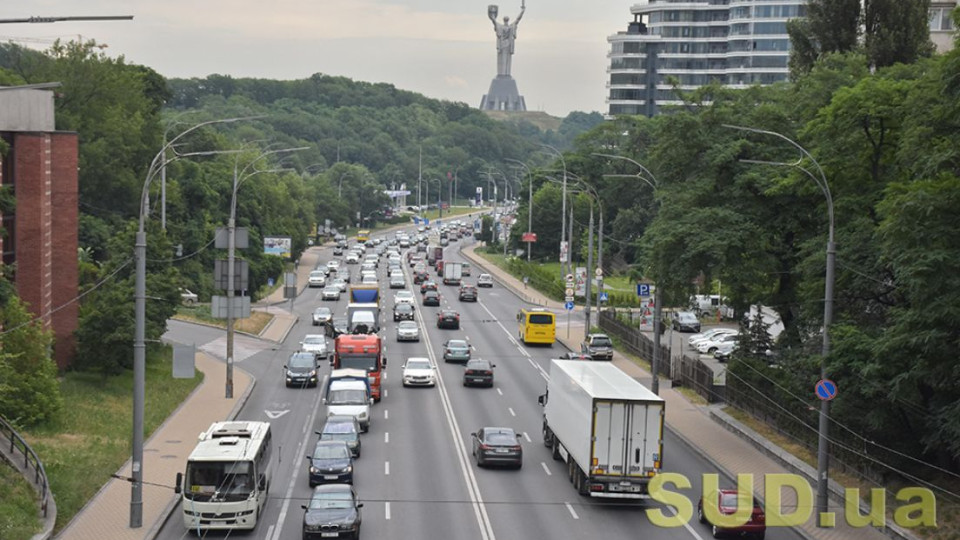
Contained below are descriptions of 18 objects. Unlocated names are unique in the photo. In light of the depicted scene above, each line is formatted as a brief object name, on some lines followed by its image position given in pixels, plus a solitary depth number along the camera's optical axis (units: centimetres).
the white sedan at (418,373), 5509
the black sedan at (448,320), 7831
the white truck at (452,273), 11081
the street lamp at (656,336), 5097
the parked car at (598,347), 6550
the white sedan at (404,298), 8888
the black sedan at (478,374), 5575
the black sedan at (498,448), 3828
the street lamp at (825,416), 3195
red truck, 5100
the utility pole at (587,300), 7083
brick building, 4906
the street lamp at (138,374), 2983
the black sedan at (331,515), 2836
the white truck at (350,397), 4409
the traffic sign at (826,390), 3200
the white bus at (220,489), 2927
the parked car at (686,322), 8269
